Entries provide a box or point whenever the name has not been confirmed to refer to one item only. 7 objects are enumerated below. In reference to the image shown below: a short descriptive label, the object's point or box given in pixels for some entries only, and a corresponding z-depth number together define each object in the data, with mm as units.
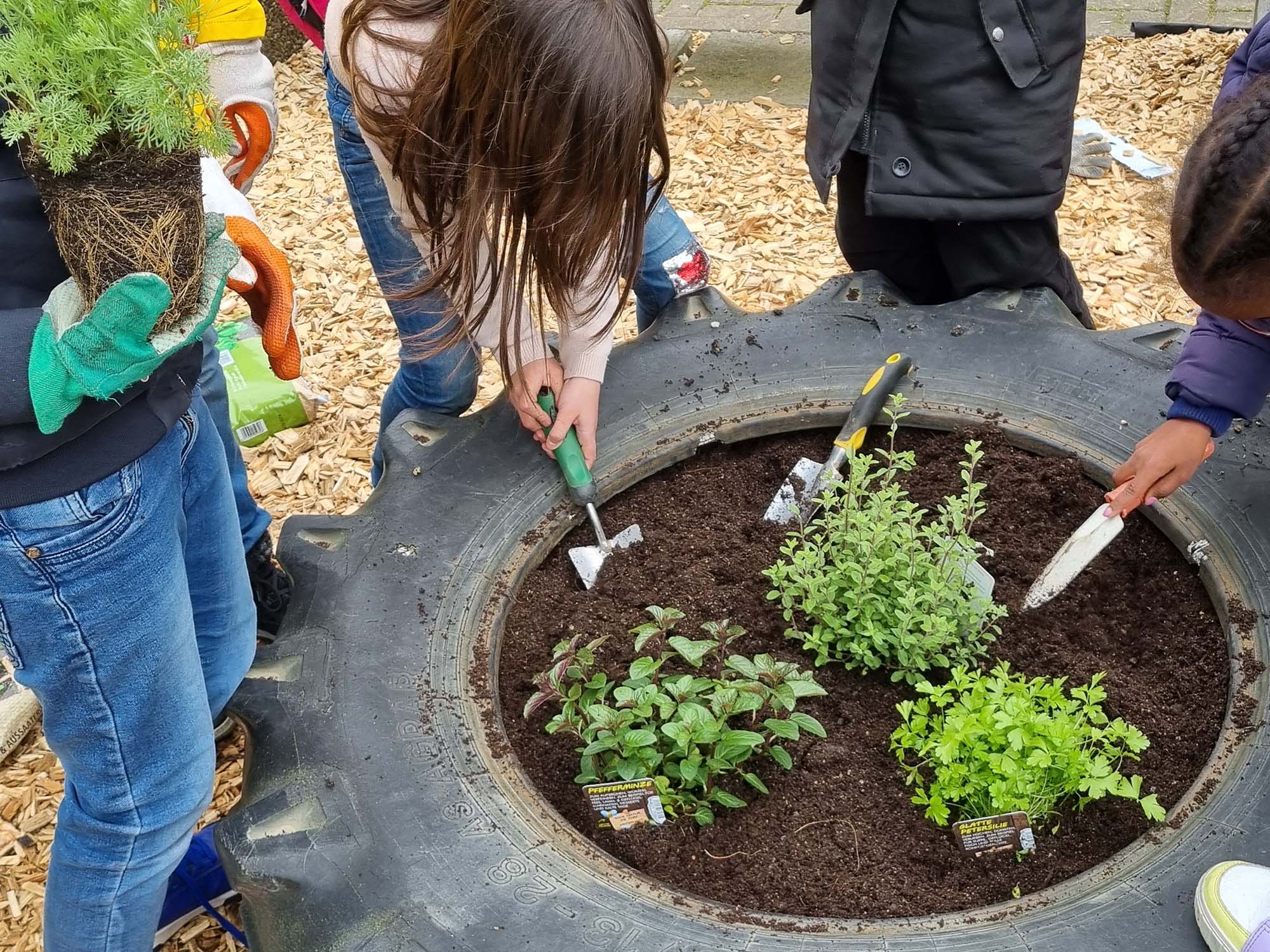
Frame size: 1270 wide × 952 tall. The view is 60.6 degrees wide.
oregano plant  1592
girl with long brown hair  1245
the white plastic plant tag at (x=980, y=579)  1690
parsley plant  1372
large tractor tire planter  1292
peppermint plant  1441
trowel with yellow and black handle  1932
